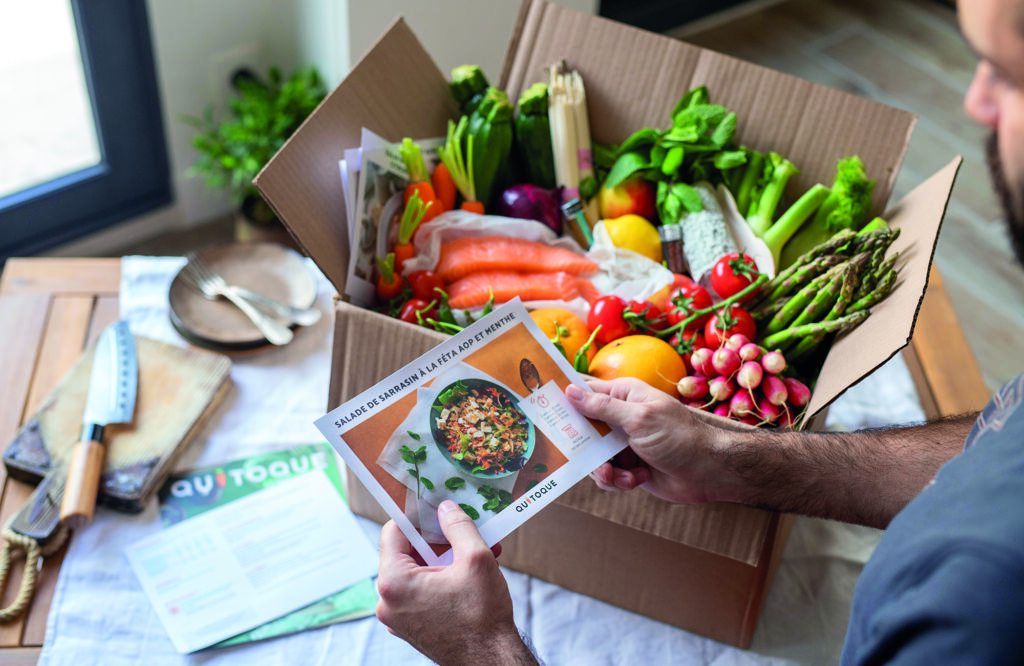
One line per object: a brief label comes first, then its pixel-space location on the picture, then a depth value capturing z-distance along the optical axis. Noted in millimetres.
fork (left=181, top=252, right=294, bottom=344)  1288
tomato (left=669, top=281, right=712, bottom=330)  1088
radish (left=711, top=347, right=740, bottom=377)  993
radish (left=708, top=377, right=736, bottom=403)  991
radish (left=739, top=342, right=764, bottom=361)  990
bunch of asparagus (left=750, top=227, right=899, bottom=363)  1022
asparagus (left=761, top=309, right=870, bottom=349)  1010
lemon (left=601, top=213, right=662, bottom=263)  1205
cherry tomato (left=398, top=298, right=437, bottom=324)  1075
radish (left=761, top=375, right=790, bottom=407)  976
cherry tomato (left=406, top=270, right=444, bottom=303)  1132
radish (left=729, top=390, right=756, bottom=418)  983
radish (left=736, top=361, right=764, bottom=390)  974
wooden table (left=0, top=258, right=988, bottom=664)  1217
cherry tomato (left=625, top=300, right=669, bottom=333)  1080
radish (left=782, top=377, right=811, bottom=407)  998
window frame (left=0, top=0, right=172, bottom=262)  1884
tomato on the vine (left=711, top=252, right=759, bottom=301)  1096
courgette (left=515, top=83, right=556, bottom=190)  1250
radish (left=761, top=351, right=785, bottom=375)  982
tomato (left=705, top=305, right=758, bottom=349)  1040
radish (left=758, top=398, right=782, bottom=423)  977
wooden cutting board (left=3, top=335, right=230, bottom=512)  1093
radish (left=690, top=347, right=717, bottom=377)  1019
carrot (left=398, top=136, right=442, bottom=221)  1156
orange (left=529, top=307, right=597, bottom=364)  1046
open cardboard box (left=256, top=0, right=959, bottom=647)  949
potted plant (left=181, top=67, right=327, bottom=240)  1943
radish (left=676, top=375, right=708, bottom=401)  999
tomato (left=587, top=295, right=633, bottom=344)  1064
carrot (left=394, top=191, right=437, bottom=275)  1148
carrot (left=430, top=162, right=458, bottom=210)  1224
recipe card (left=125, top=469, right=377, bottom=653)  1015
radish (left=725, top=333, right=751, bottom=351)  1011
